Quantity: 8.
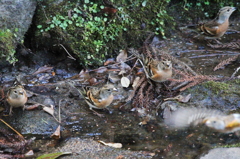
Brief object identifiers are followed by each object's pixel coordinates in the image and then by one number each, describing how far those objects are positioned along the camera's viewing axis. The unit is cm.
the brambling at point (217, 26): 1622
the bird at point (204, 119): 962
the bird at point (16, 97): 1165
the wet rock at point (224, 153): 884
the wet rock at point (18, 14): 1365
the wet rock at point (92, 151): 941
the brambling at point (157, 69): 1323
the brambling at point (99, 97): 1228
